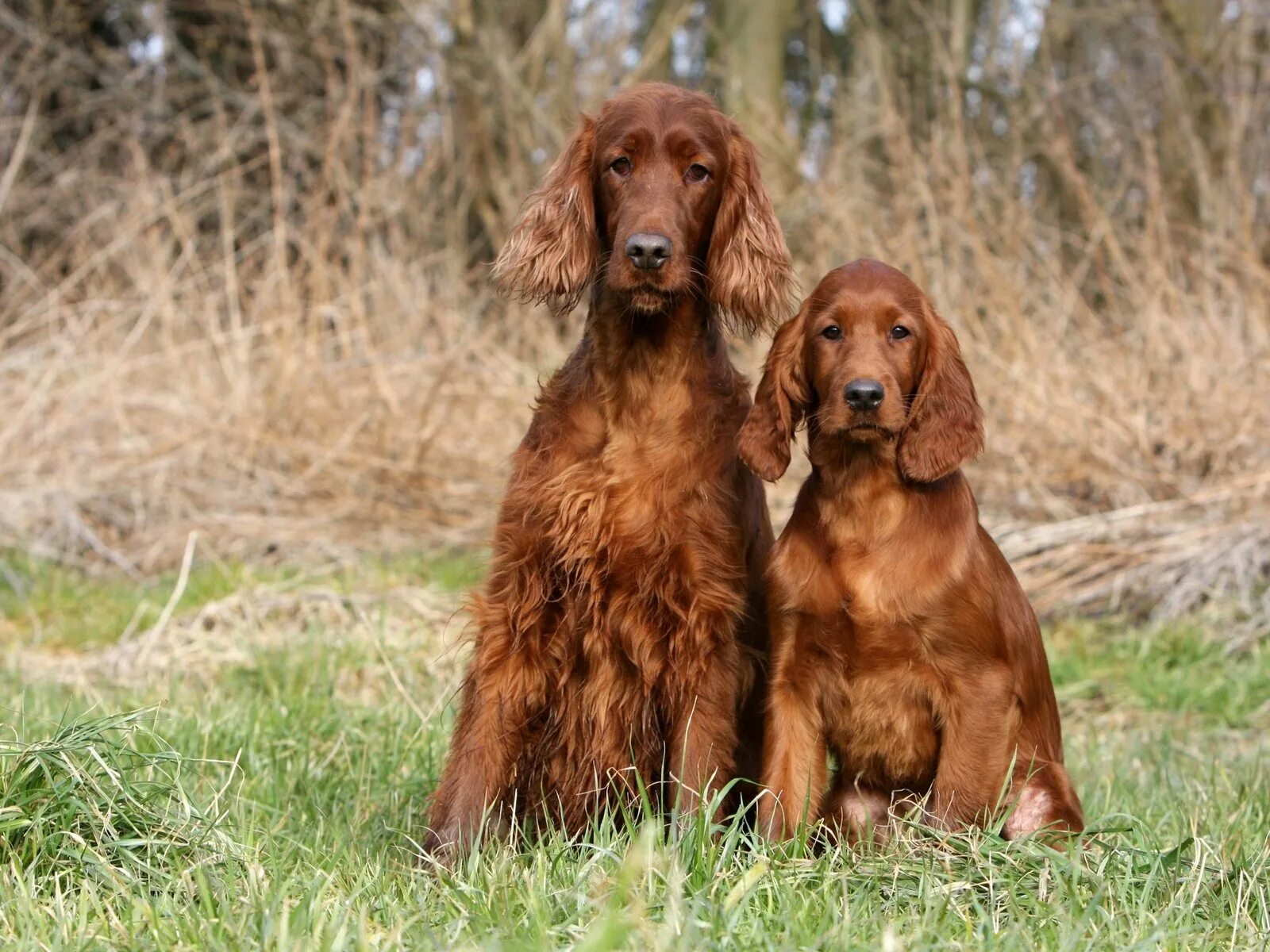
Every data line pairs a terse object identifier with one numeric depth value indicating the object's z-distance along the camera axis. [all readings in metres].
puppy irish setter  2.86
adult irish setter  2.93
